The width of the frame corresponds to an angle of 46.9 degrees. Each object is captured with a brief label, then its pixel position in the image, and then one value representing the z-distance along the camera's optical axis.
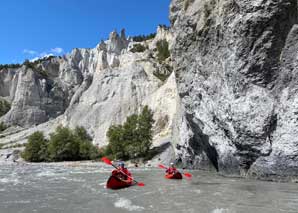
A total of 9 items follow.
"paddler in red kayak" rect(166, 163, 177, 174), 21.78
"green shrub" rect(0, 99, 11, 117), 92.25
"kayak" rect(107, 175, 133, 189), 17.08
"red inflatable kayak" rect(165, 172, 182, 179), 21.38
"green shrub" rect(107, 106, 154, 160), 40.34
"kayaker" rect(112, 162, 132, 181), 18.11
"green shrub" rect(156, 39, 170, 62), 66.81
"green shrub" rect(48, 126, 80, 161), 47.12
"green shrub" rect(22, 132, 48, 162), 49.41
